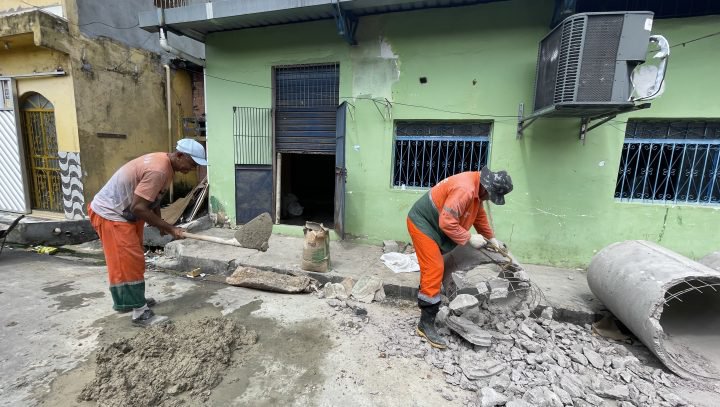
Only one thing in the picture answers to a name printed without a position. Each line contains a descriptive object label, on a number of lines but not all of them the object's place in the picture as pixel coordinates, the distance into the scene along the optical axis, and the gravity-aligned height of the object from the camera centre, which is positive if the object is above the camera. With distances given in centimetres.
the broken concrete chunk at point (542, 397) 224 -173
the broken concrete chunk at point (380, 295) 399 -183
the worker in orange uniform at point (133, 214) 302 -70
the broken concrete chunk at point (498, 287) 331 -138
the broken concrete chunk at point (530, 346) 285 -172
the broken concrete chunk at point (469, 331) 287 -166
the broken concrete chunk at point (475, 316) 329 -170
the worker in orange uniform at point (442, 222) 286 -66
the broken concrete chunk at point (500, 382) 243 -176
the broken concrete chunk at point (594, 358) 274 -176
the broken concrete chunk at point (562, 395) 229 -175
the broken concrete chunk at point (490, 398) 225 -175
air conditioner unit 339 +112
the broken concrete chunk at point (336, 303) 373 -182
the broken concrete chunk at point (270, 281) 405 -177
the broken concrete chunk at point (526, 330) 305 -170
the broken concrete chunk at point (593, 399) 233 -178
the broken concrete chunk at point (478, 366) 255 -176
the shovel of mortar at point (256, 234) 359 -100
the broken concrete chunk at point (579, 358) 278 -177
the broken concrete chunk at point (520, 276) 304 -115
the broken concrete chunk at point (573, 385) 238 -175
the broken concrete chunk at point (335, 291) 395 -180
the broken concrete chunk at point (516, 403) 220 -173
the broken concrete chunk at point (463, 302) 307 -144
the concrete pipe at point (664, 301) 267 -135
